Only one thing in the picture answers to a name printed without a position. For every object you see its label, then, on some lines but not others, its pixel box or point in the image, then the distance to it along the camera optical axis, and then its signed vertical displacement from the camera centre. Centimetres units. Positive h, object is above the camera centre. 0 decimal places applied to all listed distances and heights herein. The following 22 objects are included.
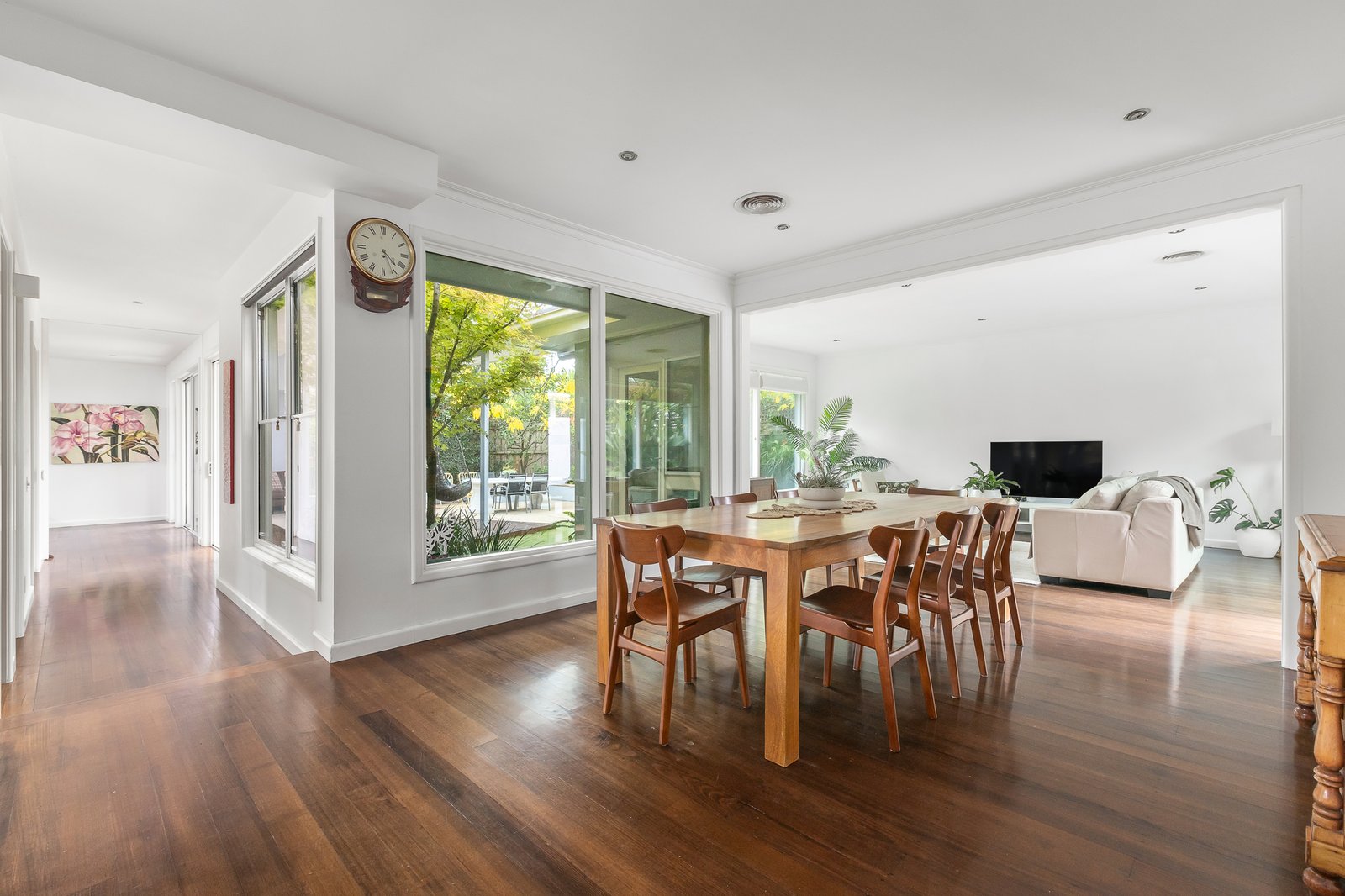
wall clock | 320 +95
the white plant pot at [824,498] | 338 -28
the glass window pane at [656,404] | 472 +34
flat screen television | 776 -26
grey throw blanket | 503 -53
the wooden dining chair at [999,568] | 314 -66
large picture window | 372 +23
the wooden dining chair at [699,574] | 302 -65
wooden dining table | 218 -43
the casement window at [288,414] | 371 +21
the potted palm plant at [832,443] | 554 +5
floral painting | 901 +18
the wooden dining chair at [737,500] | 403 -35
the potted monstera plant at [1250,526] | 616 -81
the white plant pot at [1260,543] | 613 -95
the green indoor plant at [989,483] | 769 -46
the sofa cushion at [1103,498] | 487 -40
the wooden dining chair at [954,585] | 264 -64
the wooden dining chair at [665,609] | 233 -66
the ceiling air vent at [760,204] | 379 +149
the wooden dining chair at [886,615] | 228 -65
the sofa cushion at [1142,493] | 474 -36
